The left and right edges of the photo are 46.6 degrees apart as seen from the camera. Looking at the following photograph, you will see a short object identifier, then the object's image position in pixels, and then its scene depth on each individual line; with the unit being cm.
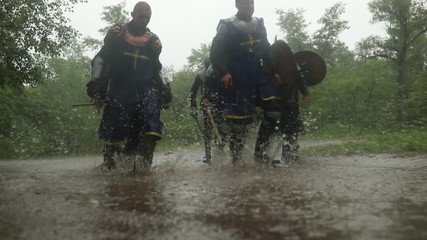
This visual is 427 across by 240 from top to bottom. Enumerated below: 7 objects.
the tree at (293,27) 4205
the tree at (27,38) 1284
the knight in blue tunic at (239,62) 568
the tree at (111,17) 3562
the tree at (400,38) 3472
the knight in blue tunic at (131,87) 541
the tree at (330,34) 3956
